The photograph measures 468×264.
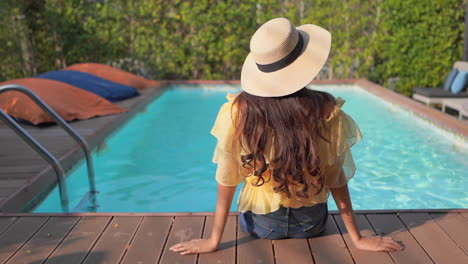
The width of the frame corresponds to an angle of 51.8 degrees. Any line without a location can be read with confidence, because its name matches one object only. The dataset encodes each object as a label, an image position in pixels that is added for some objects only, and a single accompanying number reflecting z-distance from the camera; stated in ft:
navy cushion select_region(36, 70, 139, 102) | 22.74
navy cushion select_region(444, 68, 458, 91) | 23.59
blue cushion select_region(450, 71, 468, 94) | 22.44
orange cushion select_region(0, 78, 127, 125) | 17.94
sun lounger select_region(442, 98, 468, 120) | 19.11
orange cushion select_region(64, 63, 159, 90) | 26.32
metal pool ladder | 9.73
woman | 6.15
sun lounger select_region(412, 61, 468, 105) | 22.32
